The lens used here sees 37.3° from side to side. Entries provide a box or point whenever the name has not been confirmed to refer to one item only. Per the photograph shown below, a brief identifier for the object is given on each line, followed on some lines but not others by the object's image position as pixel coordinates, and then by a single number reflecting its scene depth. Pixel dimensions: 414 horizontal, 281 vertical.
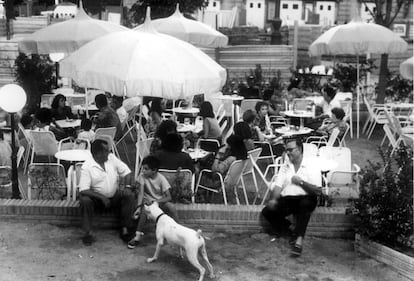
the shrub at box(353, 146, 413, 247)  5.74
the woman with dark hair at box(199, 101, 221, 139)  8.86
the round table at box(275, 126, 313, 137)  9.27
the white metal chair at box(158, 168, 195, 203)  6.34
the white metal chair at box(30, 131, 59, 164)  7.83
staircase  18.31
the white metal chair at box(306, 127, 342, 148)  8.67
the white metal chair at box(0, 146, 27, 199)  7.03
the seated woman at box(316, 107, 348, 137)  9.32
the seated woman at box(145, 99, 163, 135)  9.10
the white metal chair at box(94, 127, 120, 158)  7.95
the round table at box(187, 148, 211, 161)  7.38
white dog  5.20
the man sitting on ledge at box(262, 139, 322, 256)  6.03
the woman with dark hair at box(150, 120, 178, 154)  7.61
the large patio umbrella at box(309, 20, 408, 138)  11.69
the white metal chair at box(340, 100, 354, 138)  11.82
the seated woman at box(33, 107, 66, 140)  8.73
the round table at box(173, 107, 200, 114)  11.33
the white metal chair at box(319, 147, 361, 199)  6.77
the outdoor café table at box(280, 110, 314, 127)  10.84
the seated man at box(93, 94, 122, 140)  8.99
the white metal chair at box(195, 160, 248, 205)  6.76
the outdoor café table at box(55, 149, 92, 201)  6.56
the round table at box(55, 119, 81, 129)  9.35
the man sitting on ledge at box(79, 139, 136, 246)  6.02
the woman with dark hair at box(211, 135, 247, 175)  7.03
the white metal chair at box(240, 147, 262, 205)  7.07
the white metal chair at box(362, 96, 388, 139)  11.94
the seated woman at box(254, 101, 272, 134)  9.50
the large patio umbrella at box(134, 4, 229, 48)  11.67
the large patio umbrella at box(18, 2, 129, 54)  9.75
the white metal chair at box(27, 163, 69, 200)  6.56
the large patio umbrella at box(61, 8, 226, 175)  6.26
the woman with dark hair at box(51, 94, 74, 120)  9.84
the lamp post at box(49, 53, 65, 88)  13.45
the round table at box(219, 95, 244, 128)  11.75
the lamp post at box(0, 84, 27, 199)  6.46
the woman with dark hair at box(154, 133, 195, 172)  6.49
